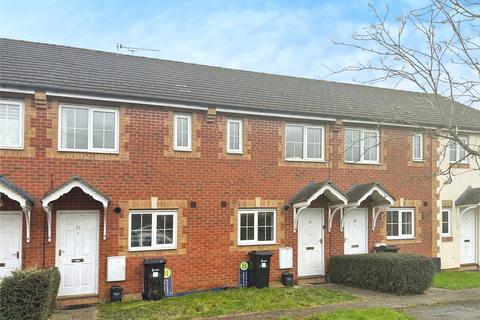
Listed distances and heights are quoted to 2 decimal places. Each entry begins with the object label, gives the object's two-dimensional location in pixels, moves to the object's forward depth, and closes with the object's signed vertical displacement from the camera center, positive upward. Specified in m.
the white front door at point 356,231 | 15.31 -1.23
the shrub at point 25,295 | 8.78 -1.93
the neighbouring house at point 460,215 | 17.08 -0.78
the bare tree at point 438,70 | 5.76 +1.57
